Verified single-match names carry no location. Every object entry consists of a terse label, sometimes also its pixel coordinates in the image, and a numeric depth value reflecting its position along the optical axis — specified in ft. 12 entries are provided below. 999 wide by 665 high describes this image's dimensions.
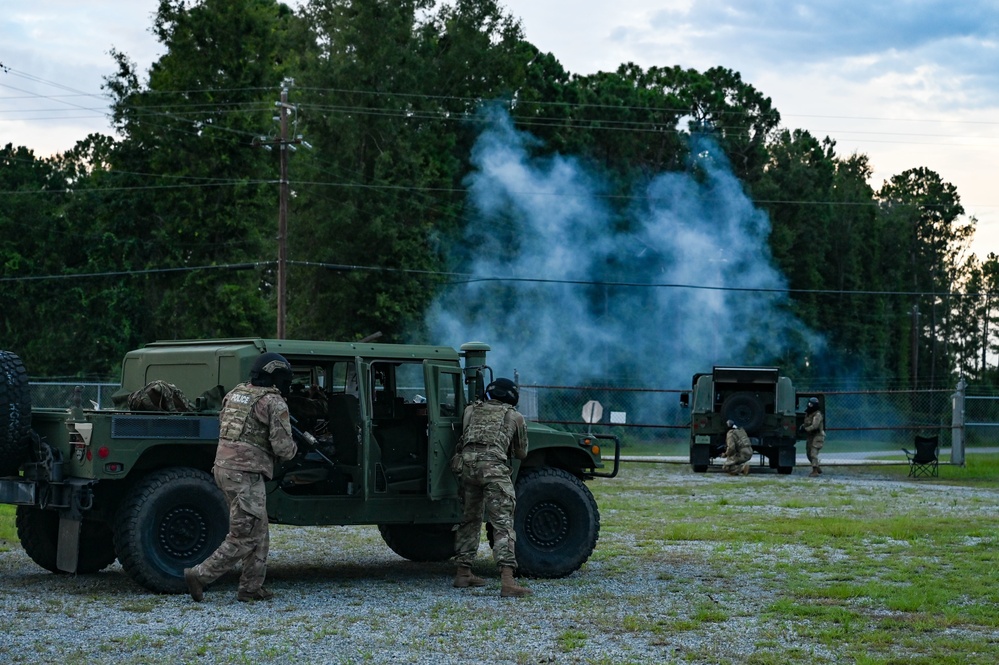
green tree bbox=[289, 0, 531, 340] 161.38
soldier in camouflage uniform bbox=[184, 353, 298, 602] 32.63
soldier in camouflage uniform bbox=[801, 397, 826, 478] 96.22
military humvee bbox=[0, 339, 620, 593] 34.01
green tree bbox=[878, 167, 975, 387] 245.24
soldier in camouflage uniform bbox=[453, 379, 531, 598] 35.53
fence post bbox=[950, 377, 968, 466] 101.55
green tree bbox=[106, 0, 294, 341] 161.07
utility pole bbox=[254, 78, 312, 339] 116.06
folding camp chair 93.76
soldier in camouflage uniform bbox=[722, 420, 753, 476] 92.94
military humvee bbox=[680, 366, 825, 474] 94.32
